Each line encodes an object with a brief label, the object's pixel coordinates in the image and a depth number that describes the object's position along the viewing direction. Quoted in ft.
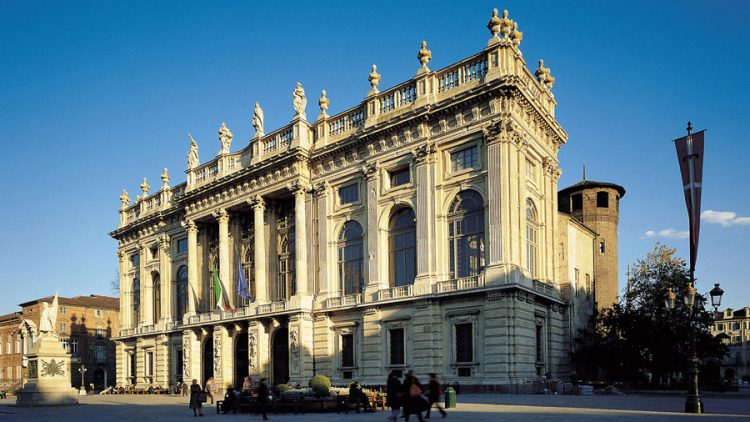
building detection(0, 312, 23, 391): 279.28
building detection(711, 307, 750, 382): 362.12
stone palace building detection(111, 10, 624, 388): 110.01
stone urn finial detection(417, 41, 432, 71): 123.54
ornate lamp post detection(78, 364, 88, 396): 187.93
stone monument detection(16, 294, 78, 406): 113.70
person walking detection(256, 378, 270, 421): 74.73
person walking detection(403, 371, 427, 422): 59.41
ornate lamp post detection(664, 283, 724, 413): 68.13
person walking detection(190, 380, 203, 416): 81.92
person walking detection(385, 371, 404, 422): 61.16
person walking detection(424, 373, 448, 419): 66.26
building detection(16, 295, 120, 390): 276.62
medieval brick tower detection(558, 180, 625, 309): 159.53
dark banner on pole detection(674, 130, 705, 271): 73.72
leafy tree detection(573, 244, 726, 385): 130.21
